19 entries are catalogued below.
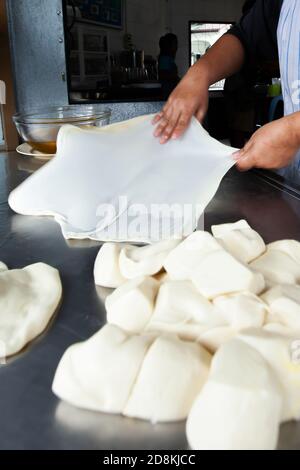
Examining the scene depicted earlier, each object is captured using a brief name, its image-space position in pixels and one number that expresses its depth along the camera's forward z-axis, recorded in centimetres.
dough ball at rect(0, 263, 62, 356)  75
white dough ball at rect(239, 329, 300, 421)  58
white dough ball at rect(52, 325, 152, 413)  59
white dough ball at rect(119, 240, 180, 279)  87
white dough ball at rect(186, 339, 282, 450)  52
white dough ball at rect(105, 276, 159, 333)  72
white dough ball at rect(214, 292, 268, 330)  66
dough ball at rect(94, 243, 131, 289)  91
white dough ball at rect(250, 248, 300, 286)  83
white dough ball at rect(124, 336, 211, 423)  58
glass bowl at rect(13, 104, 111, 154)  176
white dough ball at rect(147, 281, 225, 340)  69
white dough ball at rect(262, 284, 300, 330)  65
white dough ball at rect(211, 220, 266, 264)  89
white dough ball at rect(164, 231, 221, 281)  80
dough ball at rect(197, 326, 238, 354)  66
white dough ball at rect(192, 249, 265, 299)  71
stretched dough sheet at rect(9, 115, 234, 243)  119
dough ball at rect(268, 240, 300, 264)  90
